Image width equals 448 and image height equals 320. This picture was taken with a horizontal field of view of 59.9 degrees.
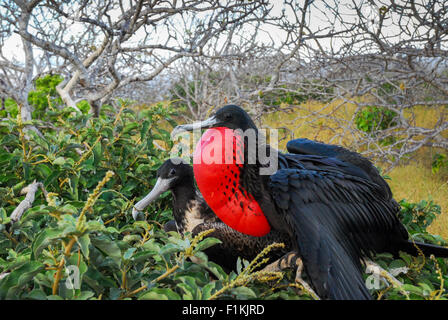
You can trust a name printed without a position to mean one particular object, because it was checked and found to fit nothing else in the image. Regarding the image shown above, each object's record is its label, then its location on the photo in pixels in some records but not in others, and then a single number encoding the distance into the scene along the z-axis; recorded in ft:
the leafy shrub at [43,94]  11.24
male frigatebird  4.16
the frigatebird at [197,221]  5.10
